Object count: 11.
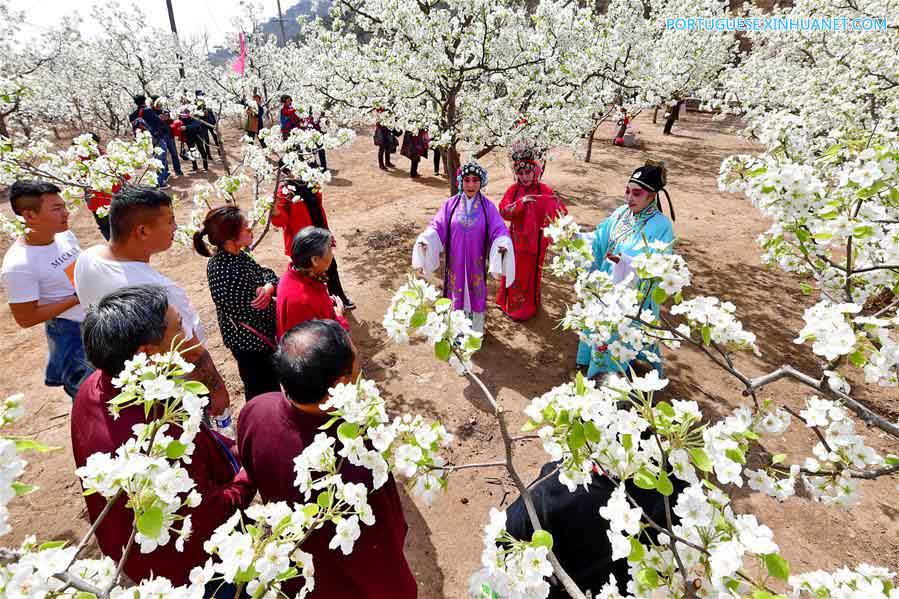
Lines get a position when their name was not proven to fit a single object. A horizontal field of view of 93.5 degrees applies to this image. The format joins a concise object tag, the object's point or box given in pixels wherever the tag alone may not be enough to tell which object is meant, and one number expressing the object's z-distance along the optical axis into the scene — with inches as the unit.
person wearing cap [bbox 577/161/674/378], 141.2
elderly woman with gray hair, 116.0
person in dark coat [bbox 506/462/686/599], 70.3
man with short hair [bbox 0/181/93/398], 112.8
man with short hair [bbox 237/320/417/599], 64.2
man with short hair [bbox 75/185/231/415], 96.8
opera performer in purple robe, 177.5
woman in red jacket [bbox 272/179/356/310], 189.3
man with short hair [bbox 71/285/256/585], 62.1
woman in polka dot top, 114.3
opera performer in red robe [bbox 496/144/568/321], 197.6
